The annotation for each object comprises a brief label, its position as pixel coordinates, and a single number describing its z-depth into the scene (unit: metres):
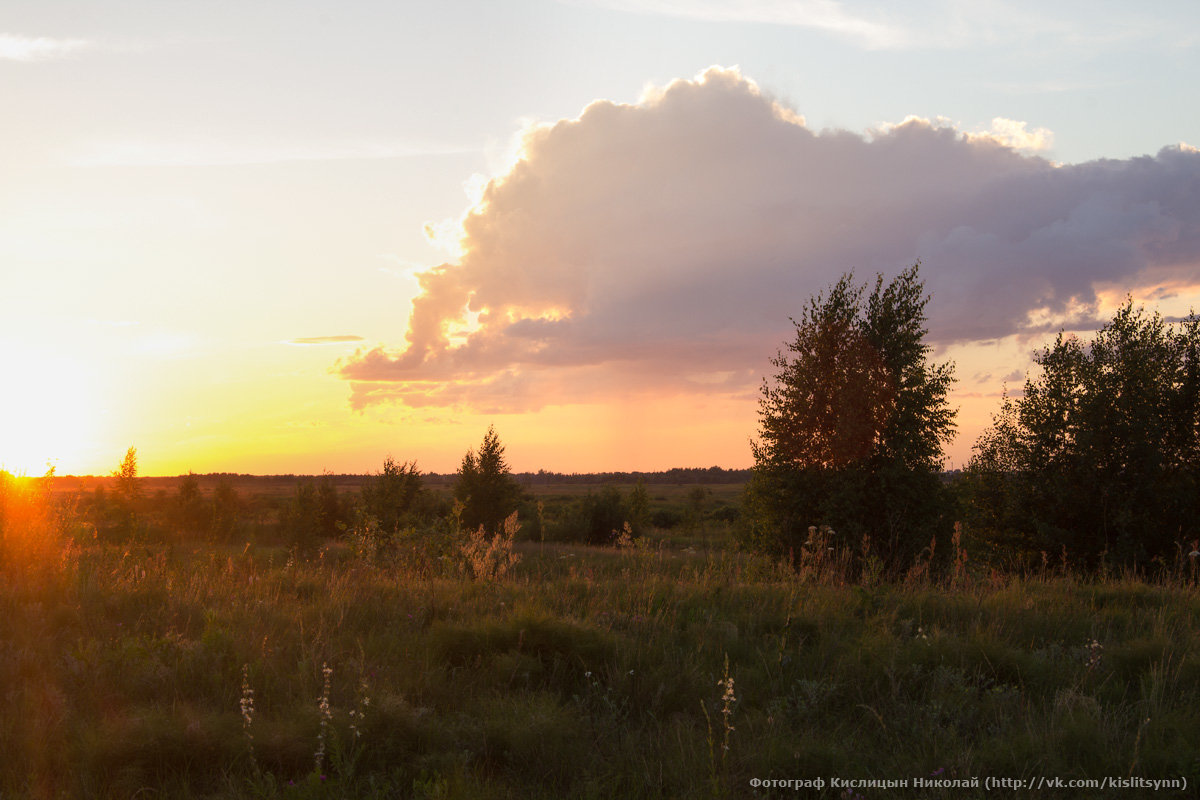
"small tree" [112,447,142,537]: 35.06
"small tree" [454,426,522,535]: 37.91
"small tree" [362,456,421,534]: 36.03
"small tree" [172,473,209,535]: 42.38
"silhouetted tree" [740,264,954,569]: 18.62
